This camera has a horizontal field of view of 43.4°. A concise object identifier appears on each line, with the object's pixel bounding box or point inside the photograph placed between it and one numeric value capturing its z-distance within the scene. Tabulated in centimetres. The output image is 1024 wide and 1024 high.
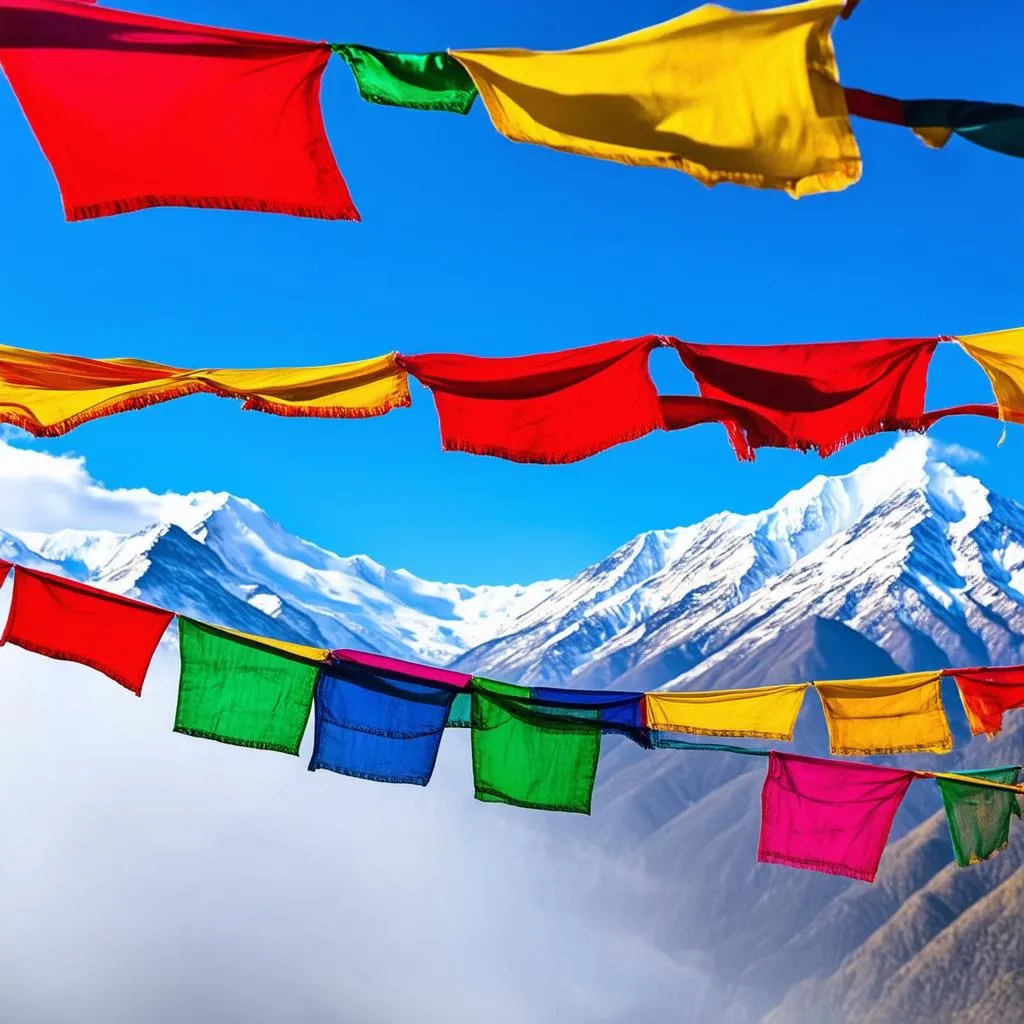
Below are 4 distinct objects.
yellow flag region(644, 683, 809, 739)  1131
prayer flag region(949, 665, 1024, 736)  1136
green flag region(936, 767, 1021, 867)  1192
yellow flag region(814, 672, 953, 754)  1164
